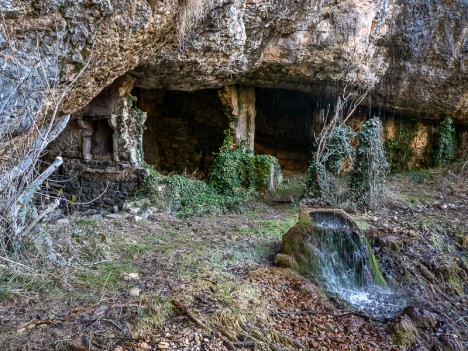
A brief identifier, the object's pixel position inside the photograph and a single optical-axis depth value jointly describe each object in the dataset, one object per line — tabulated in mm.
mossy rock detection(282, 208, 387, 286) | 4887
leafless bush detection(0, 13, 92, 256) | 3746
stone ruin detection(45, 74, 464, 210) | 8781
